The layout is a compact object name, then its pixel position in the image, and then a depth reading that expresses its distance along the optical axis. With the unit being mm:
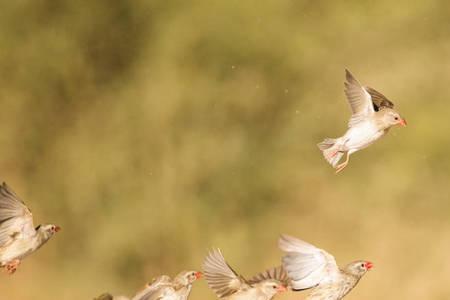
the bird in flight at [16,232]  8555
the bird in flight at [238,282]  8273
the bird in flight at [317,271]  7840
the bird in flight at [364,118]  8430
